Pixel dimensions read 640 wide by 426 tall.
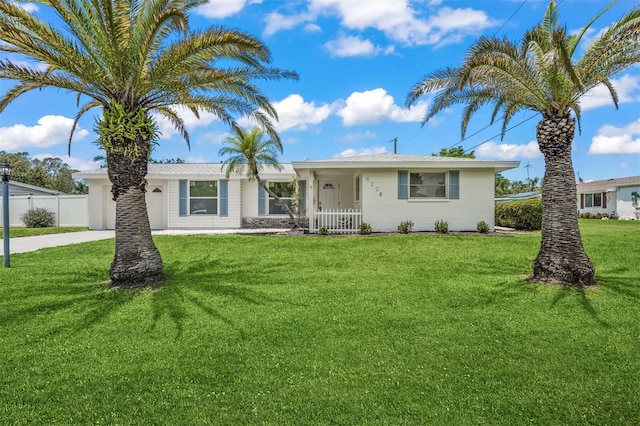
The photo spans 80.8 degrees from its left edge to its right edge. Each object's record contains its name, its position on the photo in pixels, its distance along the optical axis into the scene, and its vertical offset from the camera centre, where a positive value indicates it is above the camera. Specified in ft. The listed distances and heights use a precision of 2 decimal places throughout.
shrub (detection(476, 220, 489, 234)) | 47.75 -1.80
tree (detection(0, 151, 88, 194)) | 116.57 +15.26
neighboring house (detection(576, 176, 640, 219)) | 91.85 +4.10
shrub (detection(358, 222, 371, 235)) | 47.60 -1.91
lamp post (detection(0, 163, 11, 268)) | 29.68 +0.65
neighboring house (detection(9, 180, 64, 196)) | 79.71 +6.02
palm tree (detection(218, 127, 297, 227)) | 51.42 +8.89
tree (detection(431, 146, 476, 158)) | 114.93 +18.92
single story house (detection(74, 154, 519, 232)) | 48.70 +2.96
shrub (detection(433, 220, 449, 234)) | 47.65 -1.76
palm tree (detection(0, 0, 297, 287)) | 20.84 +8.98
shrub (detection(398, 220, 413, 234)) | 47.65 -1.70
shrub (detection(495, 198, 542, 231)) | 52.60 -0.22
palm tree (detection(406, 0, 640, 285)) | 22.70 +8.12
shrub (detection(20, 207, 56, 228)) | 67.92 -0.21
